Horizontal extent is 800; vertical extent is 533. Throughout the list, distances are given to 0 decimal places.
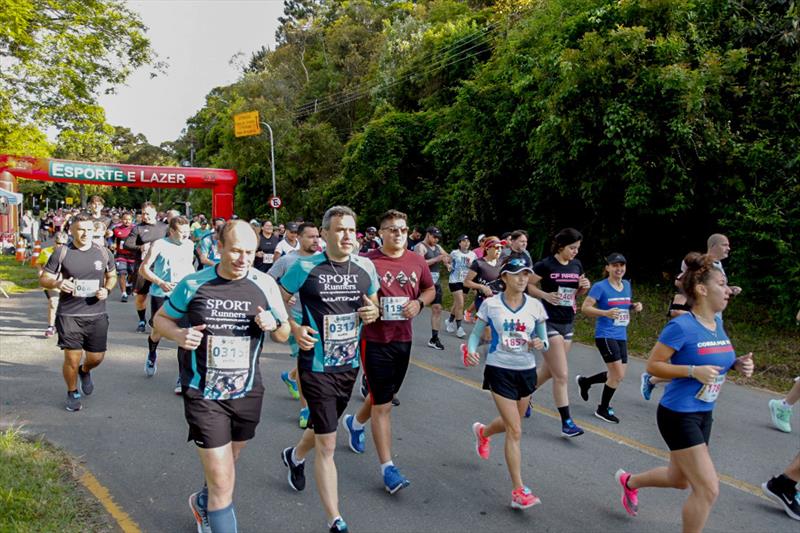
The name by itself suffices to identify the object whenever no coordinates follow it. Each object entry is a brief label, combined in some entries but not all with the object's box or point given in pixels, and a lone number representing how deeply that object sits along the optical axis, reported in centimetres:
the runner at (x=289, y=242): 1109
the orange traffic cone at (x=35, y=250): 2112
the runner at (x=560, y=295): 597
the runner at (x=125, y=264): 1381
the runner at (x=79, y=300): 636
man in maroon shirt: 462
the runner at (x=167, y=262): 773
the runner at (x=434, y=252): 1082
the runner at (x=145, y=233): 1106
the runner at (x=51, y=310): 1012
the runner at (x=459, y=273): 1145
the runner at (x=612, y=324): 644
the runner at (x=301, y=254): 625
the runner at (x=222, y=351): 345
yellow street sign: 3834
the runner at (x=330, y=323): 397
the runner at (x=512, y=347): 441
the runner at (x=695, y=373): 351
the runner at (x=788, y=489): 443
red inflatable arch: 2491
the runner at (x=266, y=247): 1338
